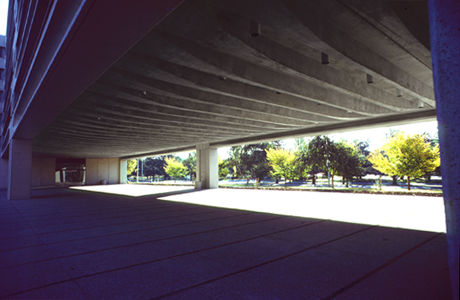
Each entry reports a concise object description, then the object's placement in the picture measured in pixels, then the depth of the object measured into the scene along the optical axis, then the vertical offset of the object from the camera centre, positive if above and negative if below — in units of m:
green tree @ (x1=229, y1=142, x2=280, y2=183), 43.66 +1.22
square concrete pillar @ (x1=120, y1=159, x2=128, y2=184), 41.72 -0.25
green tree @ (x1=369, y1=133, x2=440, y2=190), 16.89 +0.51
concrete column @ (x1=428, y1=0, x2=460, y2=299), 1.88 +0.42
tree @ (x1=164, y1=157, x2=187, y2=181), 47.14 +0.11
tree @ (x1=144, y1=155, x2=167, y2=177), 86.62 +1.00
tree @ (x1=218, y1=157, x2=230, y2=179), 35.33 -0.07
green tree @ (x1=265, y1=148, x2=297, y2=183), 27.67 +0.41
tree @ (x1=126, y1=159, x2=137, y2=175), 57.75 +1.05
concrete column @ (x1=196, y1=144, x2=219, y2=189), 24.47 +0.16
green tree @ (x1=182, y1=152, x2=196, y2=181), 58.72 +1.16
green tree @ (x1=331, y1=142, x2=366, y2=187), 25.64 +0.35
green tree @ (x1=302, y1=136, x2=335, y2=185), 26.11 +1.32
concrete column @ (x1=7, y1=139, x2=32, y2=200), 16.36 +0.21
